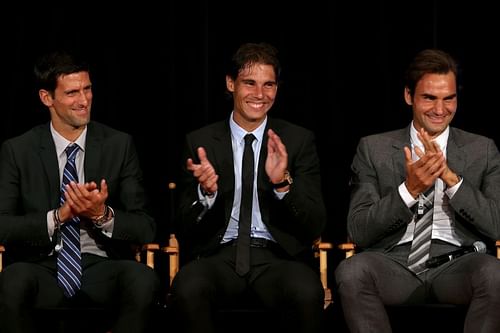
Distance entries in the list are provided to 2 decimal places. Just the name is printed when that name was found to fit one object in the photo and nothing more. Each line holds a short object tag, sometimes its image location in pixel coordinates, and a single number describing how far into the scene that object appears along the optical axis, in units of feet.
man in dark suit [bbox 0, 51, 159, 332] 27.71
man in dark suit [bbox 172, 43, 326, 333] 27.45
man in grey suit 26.78
